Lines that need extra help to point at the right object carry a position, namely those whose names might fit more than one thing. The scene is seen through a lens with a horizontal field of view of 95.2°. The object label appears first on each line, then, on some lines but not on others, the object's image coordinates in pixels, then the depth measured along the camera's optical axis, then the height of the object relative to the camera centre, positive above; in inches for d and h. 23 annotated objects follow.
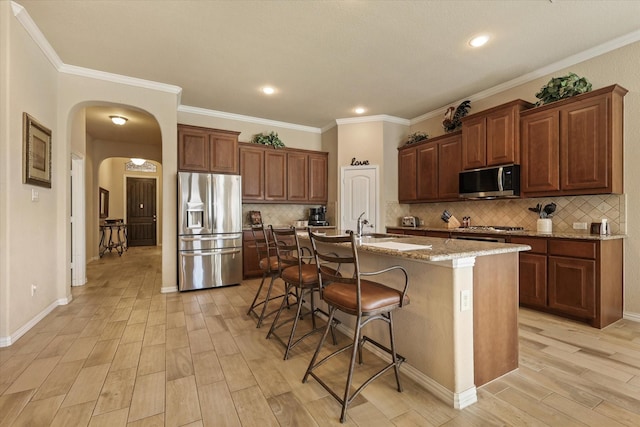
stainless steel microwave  142.7 +15.2
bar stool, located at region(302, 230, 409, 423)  64.1 -20.5
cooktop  150.7 -8.7
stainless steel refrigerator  162.7 -10.5
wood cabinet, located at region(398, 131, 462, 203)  177.3 +27.9
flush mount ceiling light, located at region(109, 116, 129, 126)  211.6 +68.5
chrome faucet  108.3 -5.7
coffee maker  228.5 -3.9
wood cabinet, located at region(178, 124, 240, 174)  175.9 +38.9
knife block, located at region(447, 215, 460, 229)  176.1 -6.9
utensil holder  133.3 -6.7
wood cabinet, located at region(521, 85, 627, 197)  115.4 +28.1
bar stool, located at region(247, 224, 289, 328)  113.1 -22.8
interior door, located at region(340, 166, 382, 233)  211.2 +11.9
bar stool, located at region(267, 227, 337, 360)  92.5 -21.3
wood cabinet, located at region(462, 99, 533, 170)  142.5 +39.3
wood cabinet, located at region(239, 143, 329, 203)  208.5 +28.4
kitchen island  66.6 -25.6
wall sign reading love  213.8 +36.6
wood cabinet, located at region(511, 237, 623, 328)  109.5 -26.7
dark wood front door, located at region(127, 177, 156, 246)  381.4 +2.0
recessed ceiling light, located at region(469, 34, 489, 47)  117.2 +70.2
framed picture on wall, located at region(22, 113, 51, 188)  107.3 +24.0
